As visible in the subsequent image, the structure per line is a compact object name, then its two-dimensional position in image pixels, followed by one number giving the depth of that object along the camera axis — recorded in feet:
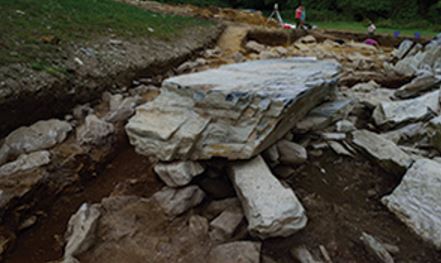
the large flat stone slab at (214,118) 8.51
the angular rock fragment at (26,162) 9.26
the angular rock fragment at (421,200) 7.54
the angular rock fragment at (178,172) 8.68
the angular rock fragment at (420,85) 14.90
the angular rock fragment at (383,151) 9.67
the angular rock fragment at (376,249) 7.04
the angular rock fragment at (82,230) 7.25
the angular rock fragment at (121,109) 12.74
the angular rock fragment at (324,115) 11.11
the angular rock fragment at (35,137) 9.82
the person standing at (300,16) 42.71
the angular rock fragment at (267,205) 7.08
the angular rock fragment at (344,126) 12.13
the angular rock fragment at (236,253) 6.84
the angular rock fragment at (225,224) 7.71
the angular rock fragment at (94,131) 11.40
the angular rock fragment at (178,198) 8.51
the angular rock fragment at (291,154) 10.12
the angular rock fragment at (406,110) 11.99
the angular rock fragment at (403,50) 26.67
